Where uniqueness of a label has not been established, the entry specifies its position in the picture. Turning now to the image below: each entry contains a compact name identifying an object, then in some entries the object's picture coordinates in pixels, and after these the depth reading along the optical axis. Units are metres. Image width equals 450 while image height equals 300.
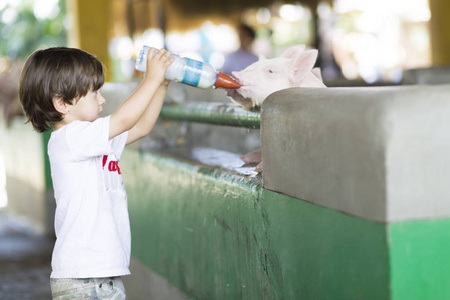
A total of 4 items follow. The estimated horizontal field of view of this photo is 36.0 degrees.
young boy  2.53
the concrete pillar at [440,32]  10.51
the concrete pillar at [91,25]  10.78
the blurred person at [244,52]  8.20
